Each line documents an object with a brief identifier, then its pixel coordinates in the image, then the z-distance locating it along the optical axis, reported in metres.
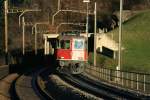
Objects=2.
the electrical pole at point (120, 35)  47.85
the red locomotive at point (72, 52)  52.81
